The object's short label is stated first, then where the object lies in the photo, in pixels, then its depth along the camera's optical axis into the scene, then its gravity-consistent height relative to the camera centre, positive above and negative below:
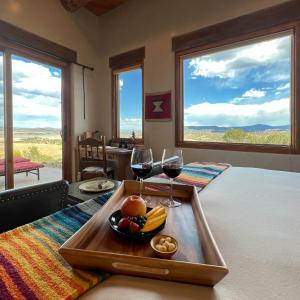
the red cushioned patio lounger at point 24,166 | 2.64 -0.25
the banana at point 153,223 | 0.51 -0.20
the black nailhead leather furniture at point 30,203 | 0.76 -0.23
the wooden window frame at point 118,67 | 3.35 +1.47
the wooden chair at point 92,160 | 2.78 -0.17
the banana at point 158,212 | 0.55 -0.19
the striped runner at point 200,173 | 1.13 -0.17
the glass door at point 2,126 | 2.58 +0.31
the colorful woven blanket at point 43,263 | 0.36 -0.25
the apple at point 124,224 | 0.50 -0.20
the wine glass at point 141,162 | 0.86 -0.06
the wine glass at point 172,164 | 0.85 -0.07
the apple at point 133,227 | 0.49 -0.20
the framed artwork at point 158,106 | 3.06 +0.68
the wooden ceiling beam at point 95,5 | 3.03 +2.60
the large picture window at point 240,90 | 2.25 +0.76
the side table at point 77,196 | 1.34 -0.33
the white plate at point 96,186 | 1.45 -0.29
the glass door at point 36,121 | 2.78 +0.45
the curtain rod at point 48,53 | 2.61 +1.48
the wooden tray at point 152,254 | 0.36 -0.23
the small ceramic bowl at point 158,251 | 0.41 -0.22
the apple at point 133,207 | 0.55 -0.17
